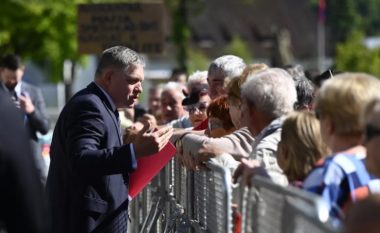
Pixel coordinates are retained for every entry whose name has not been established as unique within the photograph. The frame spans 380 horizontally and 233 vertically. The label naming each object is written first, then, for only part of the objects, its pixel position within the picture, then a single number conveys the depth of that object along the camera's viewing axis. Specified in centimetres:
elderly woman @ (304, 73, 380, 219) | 781
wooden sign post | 2926
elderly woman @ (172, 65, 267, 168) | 1059
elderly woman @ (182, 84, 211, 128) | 1589
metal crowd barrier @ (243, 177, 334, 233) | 673
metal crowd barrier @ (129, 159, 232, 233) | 943
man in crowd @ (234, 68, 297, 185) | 943
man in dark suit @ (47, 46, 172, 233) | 1068
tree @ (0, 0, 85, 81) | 7233
